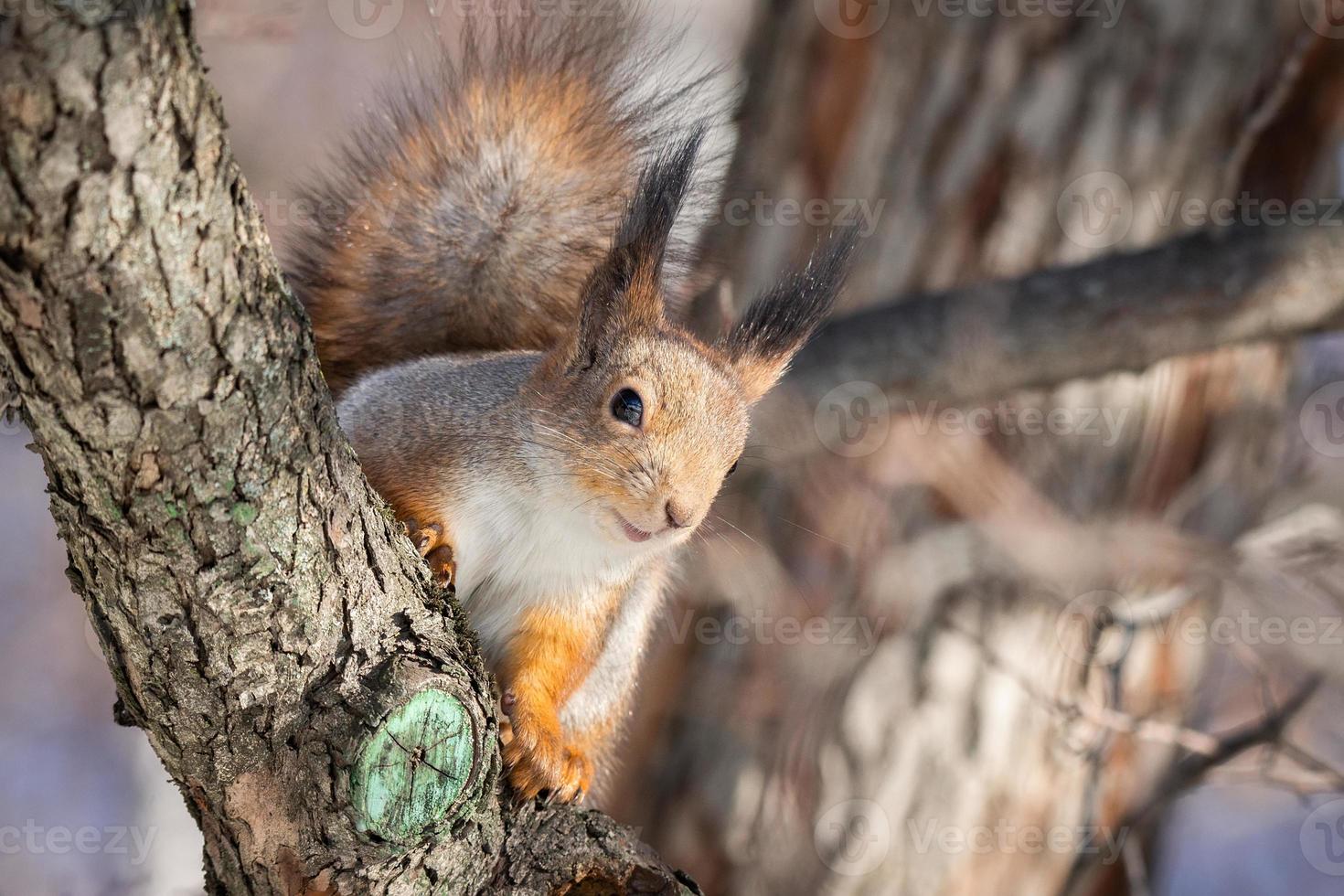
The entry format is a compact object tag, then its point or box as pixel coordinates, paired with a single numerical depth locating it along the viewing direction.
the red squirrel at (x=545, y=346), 3.63
